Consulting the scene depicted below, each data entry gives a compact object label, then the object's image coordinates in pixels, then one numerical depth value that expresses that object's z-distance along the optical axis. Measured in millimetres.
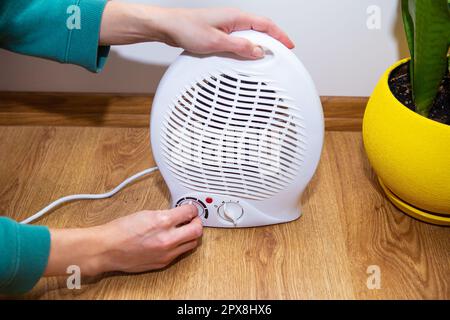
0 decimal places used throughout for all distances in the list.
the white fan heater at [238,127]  837
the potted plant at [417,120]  863
